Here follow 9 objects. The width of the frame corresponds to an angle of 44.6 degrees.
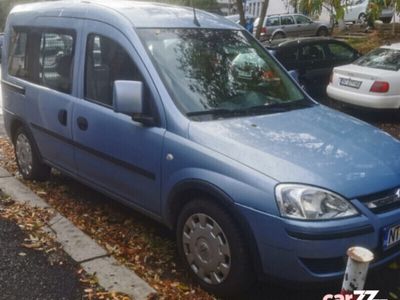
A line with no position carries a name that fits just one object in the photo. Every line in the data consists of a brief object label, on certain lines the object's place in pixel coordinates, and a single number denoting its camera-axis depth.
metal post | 2.15
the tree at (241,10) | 8.95
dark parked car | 9.89
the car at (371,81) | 8.54
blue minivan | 2.81
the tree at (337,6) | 7.00
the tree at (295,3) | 8.66
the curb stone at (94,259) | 3.26
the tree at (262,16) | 9.24
